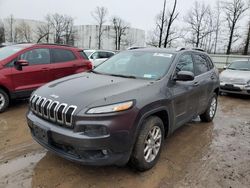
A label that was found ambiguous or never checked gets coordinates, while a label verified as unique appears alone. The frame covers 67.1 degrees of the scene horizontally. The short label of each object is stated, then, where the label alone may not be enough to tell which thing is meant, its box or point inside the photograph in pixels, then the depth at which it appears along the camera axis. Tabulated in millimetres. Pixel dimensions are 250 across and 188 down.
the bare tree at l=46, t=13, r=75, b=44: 46518
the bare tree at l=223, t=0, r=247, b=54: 28626
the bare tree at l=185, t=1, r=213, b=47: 31608
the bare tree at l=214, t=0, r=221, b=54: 31772
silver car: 7070
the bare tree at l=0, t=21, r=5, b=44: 43213
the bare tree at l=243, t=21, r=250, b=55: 26010
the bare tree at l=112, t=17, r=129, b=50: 42003
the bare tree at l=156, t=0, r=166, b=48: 25019
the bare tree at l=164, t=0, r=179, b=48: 21755
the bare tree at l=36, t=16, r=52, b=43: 47626
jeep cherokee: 2159
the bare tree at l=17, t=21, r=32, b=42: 47437
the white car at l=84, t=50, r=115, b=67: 10288
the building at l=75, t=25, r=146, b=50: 45623
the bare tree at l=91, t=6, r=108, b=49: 41225
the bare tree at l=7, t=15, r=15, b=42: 46152
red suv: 4578
